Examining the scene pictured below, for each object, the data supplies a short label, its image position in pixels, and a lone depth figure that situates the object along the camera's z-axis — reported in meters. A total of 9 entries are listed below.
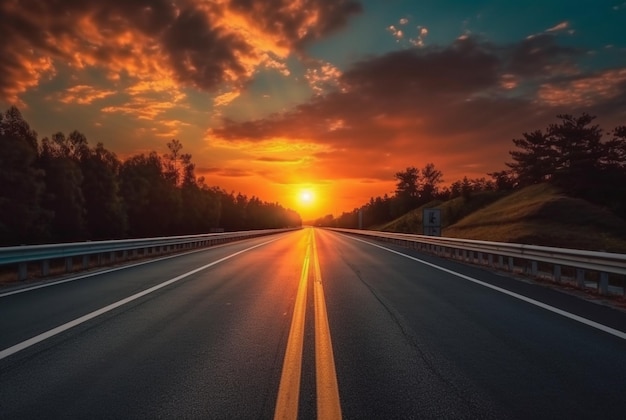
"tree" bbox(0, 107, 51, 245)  47.03
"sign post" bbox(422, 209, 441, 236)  31.78
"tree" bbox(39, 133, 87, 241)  59.72
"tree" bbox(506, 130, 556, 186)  71.82
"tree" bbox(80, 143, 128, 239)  72.62
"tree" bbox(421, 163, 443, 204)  162.12
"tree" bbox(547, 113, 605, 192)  58.47
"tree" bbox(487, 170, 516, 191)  102.28
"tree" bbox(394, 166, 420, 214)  160.70
